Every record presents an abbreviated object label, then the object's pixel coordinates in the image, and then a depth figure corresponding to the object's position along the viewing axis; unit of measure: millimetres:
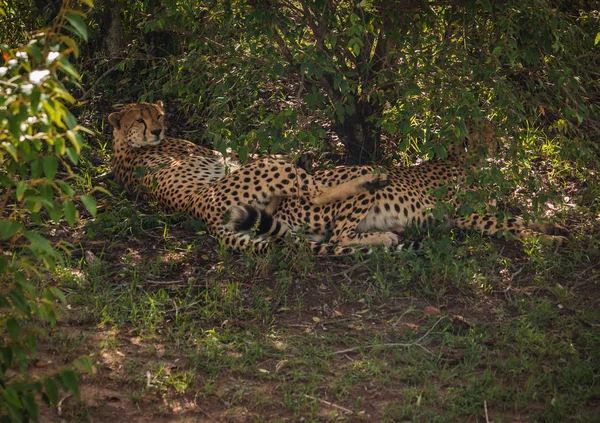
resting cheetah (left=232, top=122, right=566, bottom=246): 11242
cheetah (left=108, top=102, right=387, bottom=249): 11375
